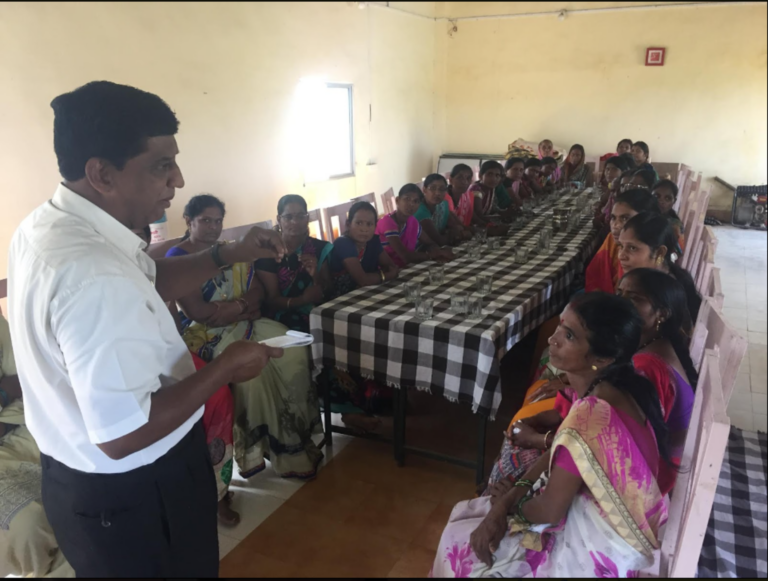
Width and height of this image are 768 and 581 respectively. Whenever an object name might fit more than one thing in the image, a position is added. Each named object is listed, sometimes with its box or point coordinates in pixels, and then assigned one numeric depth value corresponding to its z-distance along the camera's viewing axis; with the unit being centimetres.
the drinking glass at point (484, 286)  205
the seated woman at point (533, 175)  470
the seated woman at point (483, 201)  362
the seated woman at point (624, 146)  598
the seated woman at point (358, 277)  224
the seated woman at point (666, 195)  303
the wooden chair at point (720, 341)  113
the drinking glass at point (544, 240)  276
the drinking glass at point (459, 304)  184
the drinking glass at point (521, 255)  255
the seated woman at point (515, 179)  432
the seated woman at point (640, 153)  550
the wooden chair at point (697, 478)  87
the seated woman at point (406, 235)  262
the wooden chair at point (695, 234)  240
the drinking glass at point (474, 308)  181
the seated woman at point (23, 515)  128
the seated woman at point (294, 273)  220
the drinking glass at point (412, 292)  199
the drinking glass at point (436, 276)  221
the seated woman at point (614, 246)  237
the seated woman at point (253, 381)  195
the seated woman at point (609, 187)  350
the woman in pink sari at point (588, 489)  95
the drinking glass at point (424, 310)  181
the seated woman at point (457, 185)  360
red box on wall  673
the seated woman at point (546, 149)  646
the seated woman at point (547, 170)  500
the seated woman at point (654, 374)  125
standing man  76
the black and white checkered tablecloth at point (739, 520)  154
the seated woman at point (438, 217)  299
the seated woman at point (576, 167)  577
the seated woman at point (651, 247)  189
